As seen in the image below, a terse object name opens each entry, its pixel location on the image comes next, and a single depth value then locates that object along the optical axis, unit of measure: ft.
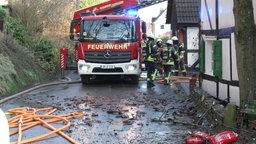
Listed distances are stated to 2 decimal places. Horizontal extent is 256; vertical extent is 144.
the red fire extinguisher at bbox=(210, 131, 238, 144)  19.79
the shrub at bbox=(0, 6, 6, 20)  58.18
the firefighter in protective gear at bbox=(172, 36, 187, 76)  59.45
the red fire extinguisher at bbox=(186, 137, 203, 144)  20.28
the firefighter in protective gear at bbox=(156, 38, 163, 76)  53.01
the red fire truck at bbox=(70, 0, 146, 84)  49.60
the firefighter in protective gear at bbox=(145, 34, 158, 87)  47.88
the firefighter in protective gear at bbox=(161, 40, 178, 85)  50.25
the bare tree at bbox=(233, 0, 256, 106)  21.84
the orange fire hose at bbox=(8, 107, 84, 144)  22.99
